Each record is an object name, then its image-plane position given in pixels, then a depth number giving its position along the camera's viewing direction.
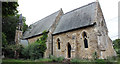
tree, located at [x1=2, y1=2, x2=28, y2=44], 8.89
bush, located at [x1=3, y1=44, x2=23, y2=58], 19.36
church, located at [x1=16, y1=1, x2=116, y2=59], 14.98
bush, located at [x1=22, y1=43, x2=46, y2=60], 17.34
